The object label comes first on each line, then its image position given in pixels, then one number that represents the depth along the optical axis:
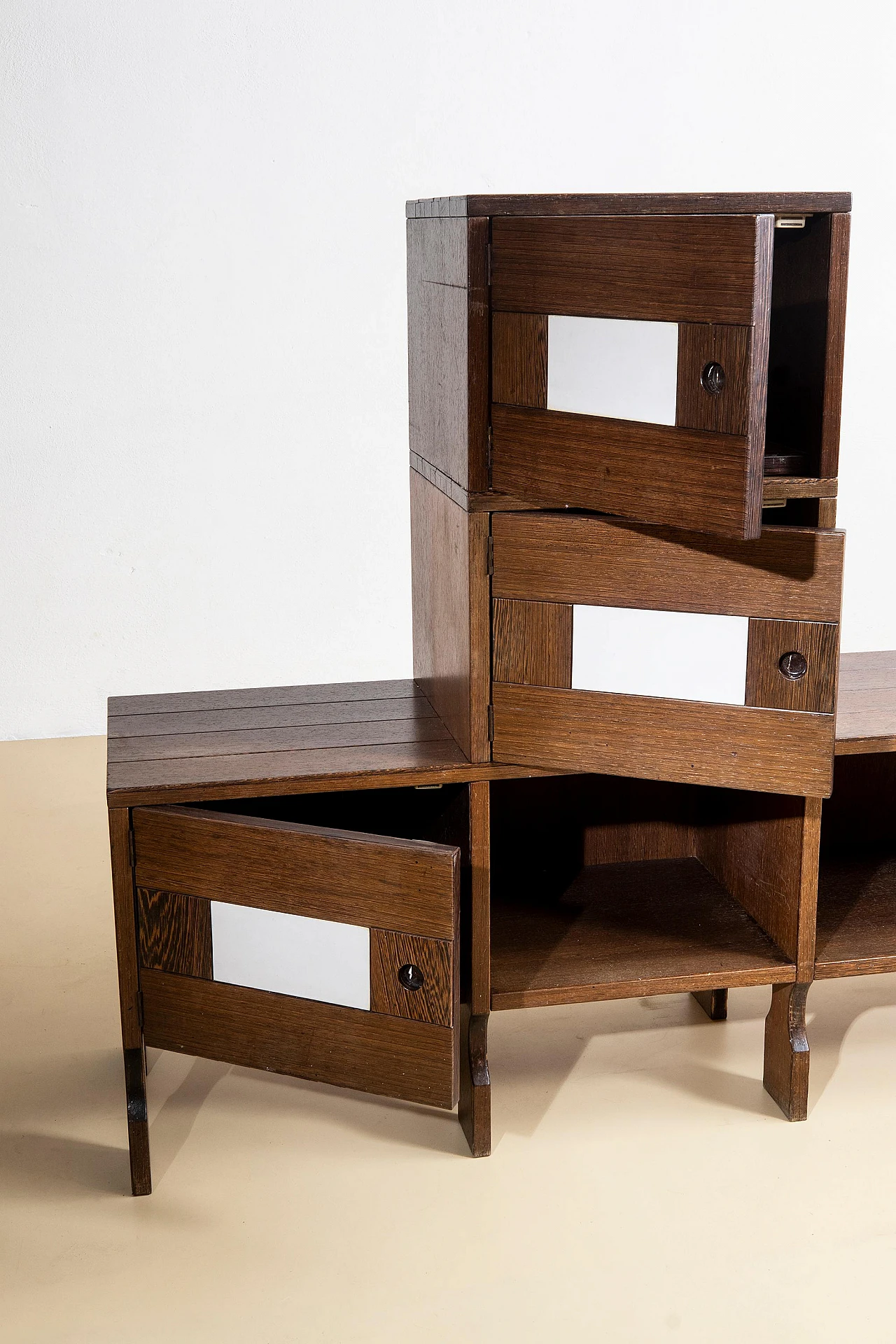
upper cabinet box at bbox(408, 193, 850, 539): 1.58
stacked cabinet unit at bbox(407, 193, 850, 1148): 1.62
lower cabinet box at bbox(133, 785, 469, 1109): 1.74
